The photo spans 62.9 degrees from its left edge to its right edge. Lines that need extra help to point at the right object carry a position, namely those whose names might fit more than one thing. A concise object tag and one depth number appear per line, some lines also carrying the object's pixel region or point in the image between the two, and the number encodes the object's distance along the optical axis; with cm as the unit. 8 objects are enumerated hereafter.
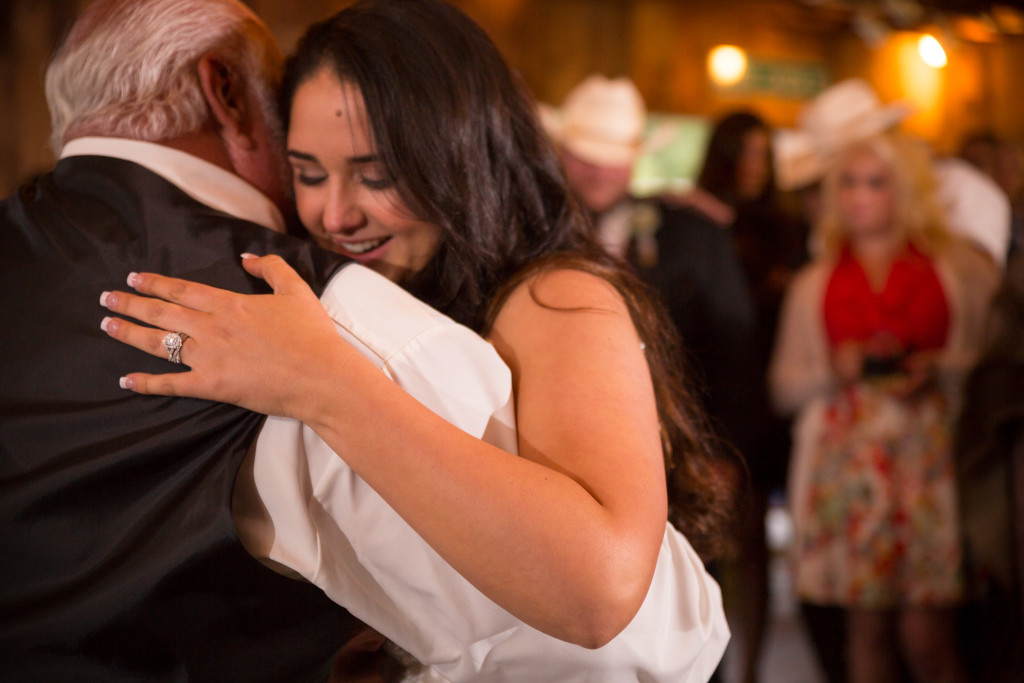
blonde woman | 252
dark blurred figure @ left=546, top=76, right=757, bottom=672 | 262
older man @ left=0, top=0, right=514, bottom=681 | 85
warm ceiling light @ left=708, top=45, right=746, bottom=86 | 552
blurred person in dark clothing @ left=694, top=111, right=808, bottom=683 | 292
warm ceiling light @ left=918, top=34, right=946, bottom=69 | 612
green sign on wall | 568
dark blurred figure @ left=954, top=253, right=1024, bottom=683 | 235
